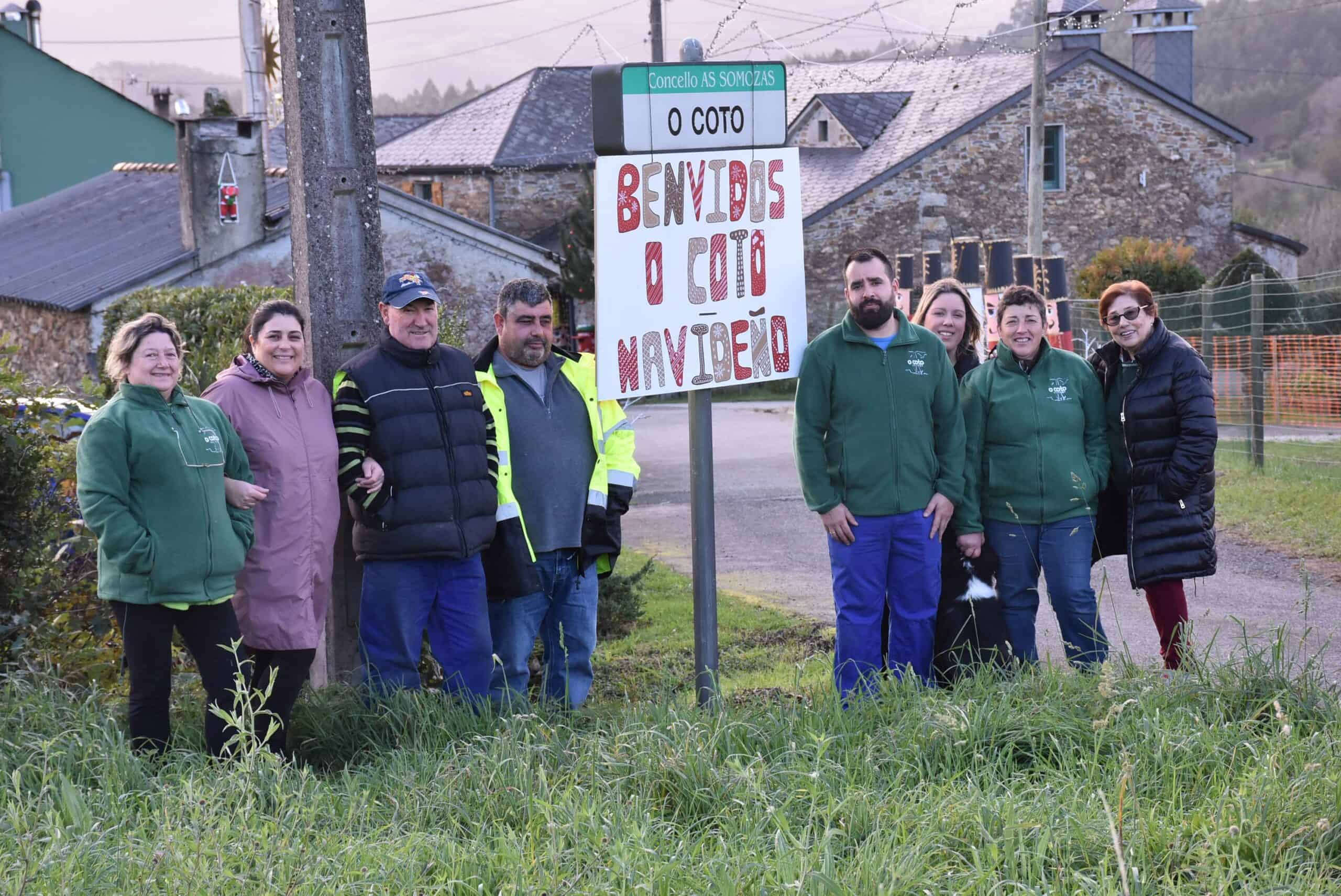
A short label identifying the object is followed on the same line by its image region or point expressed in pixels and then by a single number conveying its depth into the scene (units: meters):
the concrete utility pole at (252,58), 24.45
